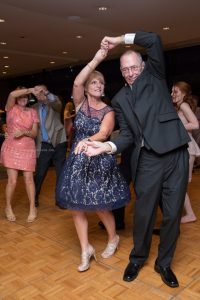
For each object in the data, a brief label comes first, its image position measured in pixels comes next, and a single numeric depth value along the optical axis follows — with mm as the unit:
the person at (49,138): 3648
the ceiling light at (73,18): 5500
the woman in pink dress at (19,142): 3262
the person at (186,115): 2920
